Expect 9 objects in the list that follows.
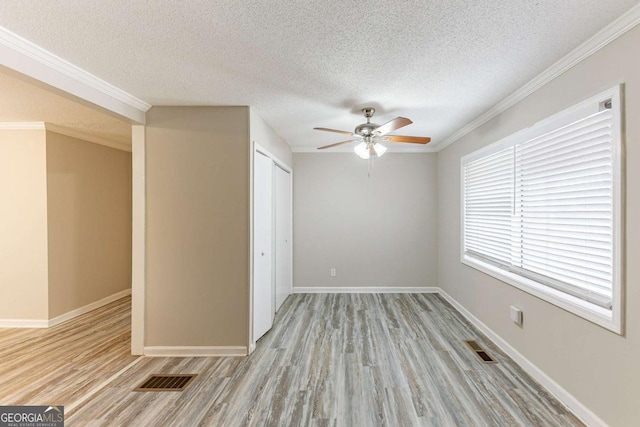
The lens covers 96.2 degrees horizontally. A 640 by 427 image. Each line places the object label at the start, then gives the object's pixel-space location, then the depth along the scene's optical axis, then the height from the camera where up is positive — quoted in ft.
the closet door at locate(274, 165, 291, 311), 13.39 -1.20
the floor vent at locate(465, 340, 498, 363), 8.95 -4.64
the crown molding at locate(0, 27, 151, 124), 5.88 +3.31
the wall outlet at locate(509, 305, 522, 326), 8.65 -3.18
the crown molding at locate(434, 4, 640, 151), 5.26 +3.48
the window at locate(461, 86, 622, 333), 5.85 +0.03
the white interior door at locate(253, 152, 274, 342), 10.11 -1.28
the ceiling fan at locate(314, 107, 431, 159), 9.71 +2.60
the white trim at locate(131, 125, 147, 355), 9.48 -1.26
